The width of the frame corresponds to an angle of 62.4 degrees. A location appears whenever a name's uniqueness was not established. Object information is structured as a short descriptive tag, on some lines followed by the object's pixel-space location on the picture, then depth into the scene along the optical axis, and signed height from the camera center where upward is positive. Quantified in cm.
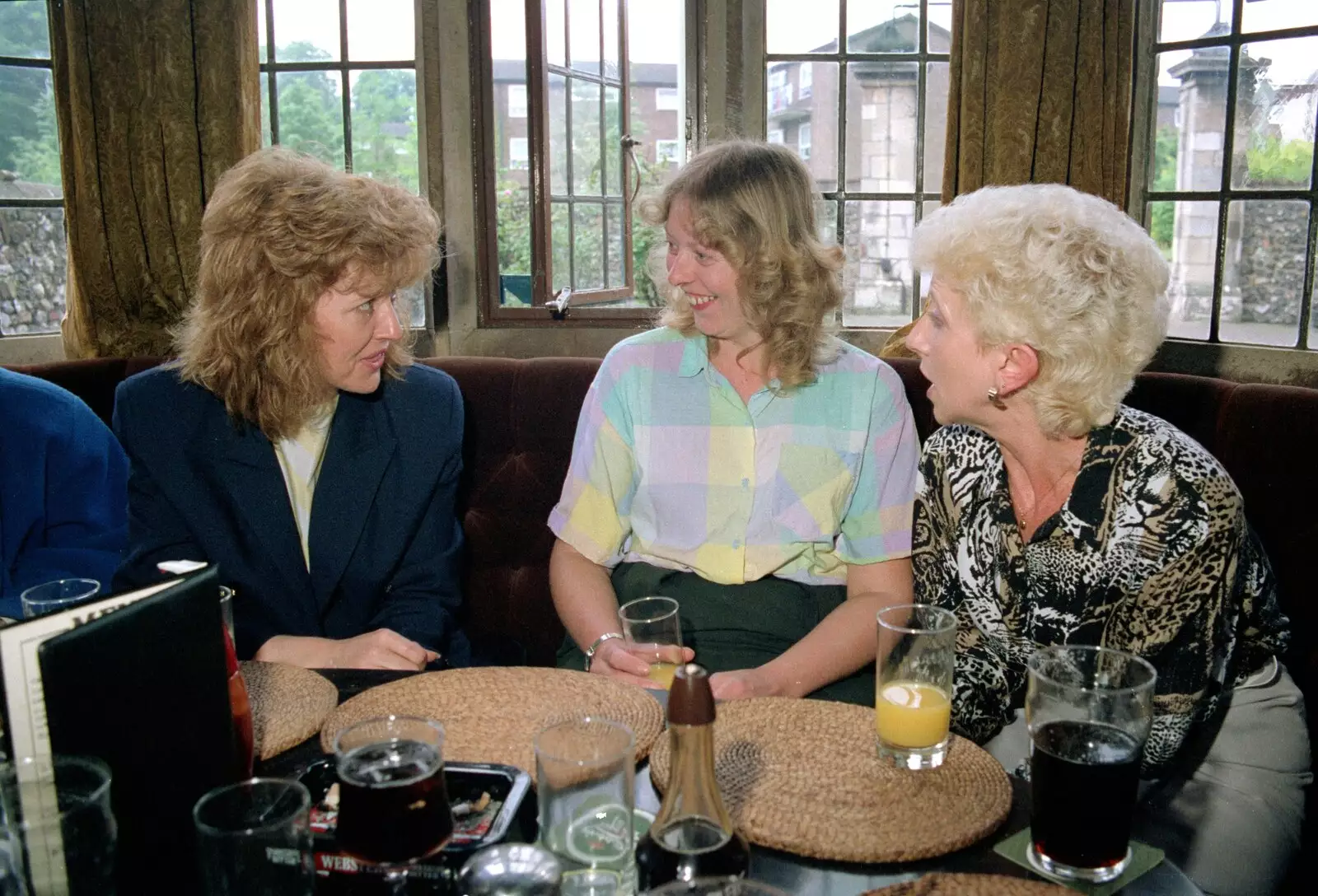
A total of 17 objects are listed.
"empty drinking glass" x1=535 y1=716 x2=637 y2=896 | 93 -49
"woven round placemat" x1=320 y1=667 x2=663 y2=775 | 123 -56
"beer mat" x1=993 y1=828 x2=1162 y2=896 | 98 -57
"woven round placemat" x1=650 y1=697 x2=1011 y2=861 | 102 -55
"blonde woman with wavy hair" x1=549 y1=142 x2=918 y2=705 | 194 -38
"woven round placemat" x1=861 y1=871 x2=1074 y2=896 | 94 -56
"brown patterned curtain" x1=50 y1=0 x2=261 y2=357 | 311 +30
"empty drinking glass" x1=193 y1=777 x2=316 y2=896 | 83 -45
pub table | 96 -56
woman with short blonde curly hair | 154 -42
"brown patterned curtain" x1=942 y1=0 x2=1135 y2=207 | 295 +40
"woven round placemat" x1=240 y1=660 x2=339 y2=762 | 124 -55
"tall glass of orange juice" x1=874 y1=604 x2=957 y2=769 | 116 -48
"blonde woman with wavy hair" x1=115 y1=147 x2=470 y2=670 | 181 -31
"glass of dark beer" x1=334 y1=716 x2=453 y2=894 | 88 -45
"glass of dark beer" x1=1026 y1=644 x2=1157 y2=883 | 99 -48
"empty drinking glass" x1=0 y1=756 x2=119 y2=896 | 79 -42
